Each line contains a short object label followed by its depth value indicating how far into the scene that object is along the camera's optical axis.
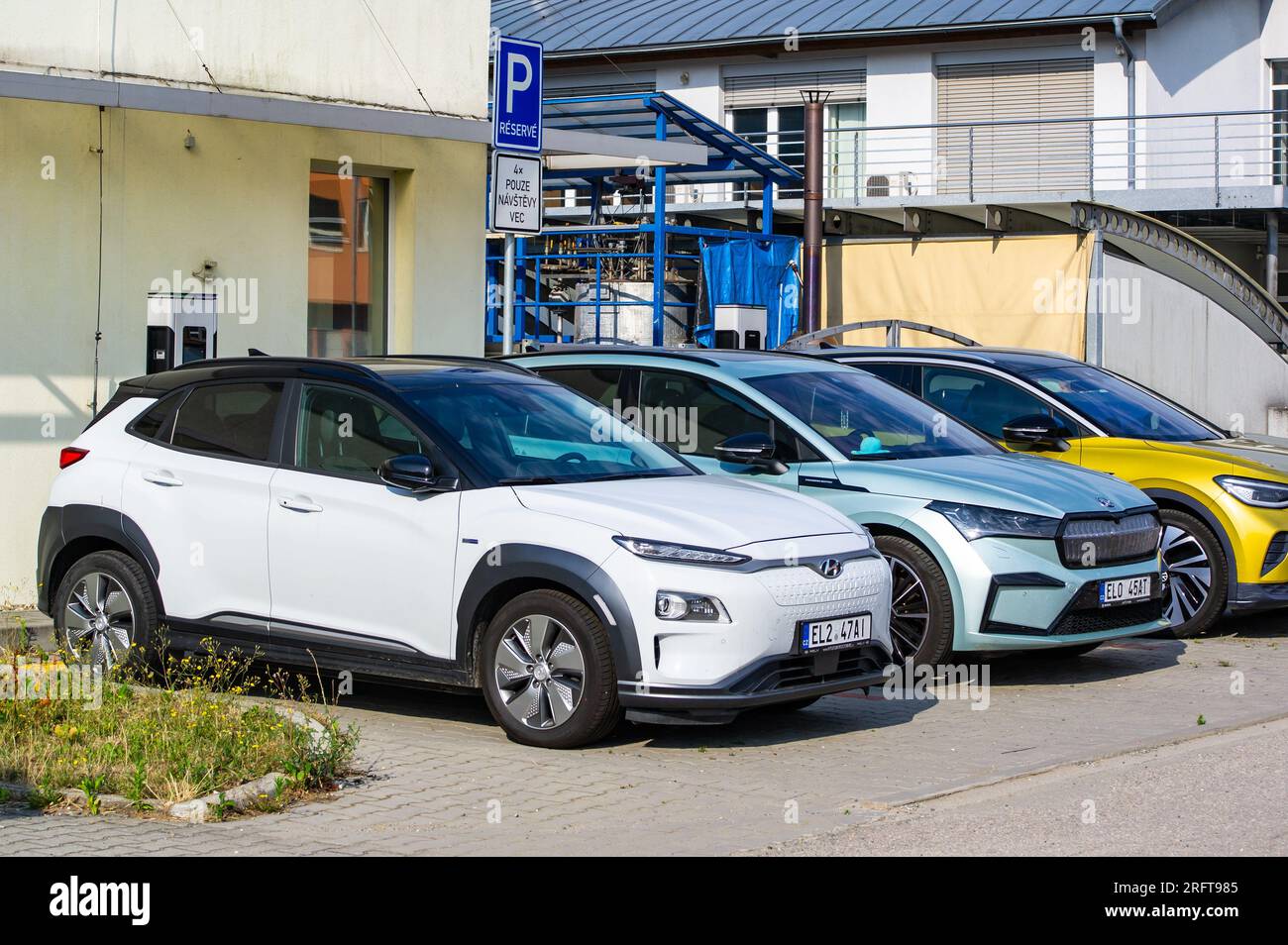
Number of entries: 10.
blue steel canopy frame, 22.52
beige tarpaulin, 24.55
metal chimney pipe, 21.89
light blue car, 9.16
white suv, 7.32
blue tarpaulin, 24.72
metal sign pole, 11.02
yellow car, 11.00
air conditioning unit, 29.25
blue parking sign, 11.17
